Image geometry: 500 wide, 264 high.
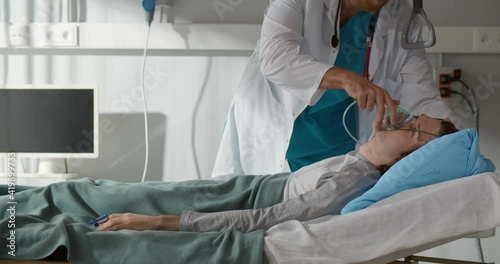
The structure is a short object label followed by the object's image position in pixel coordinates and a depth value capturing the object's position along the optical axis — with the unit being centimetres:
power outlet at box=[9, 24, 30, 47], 338
